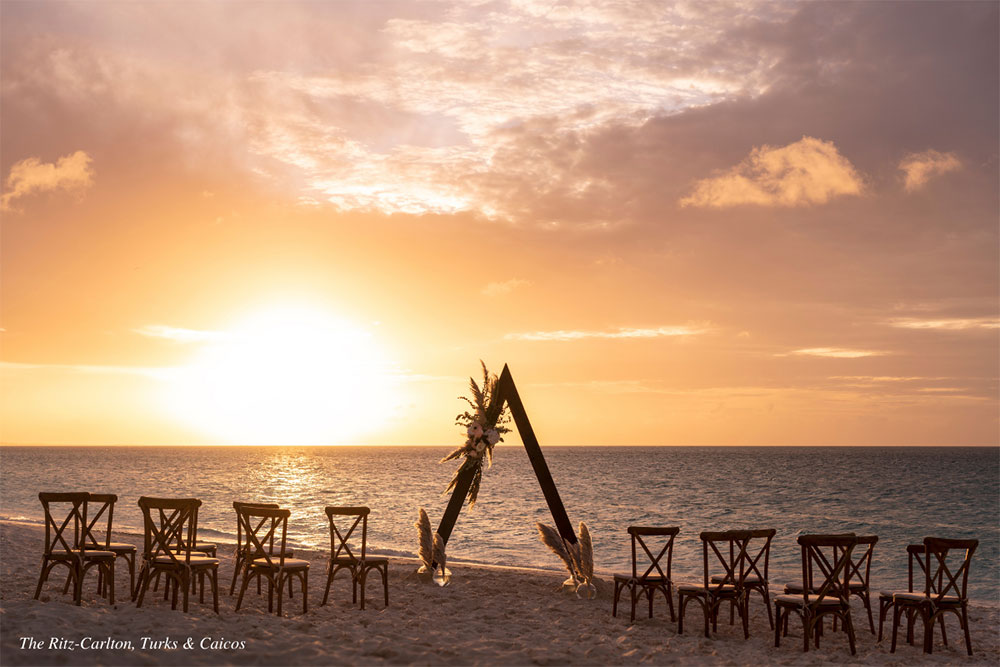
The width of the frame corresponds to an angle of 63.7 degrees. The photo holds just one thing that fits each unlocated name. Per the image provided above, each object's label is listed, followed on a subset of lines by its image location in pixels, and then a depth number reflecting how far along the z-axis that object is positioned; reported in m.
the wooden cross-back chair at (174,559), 9.63
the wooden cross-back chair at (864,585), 9.97
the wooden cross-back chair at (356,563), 10.85
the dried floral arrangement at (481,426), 13.27
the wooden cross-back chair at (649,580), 10.70
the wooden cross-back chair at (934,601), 9.59
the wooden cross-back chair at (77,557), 9.67
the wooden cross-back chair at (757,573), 9.93
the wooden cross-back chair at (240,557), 10.32
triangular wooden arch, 12.78
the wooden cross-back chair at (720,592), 9.92
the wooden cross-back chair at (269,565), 10.05
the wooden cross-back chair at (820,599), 9.32
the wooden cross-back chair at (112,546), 10.24
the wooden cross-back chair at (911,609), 10.11
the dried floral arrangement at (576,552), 12.37
